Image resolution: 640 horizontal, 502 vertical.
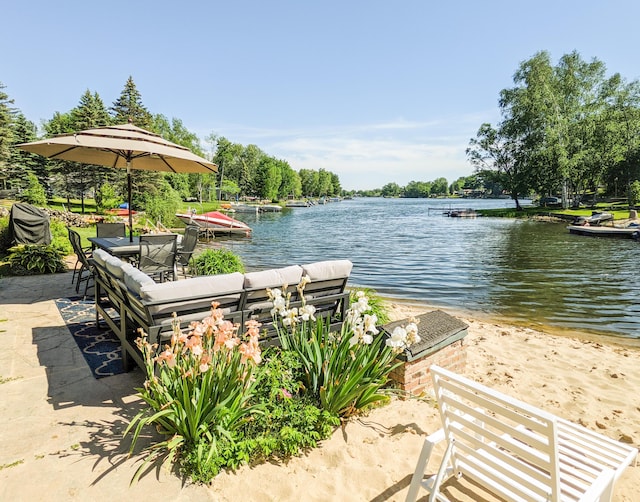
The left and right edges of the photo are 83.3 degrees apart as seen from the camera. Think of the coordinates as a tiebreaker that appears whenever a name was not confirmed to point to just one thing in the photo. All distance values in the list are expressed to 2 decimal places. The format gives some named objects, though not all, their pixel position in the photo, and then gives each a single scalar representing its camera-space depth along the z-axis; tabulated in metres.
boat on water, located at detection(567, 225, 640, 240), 23.40
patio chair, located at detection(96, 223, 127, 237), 8.84
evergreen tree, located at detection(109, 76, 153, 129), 33.91
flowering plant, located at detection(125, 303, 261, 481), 2.32
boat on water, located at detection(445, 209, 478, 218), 47.66
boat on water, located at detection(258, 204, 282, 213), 62.16
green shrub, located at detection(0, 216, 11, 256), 9.81
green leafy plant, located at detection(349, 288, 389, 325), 4.98
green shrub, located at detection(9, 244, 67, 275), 8.16
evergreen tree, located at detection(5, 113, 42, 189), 36.12
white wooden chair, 1.61
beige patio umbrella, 5.49
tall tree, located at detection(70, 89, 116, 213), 31.92
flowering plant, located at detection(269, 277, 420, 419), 2.82
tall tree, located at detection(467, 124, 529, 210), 44.22
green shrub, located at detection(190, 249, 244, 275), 7.48
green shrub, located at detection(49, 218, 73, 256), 9.09
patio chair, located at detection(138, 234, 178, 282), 6.15
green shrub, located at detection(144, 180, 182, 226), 26.58
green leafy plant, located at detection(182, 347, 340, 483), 2.32
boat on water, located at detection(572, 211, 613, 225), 28.95
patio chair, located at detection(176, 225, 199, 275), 7.55
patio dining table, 6.27
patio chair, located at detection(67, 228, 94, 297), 5.79
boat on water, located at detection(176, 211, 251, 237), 24.62
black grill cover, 9.38
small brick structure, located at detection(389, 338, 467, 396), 3.45
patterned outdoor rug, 3.79
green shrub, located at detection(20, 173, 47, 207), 27.66
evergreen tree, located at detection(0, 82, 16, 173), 26.52
